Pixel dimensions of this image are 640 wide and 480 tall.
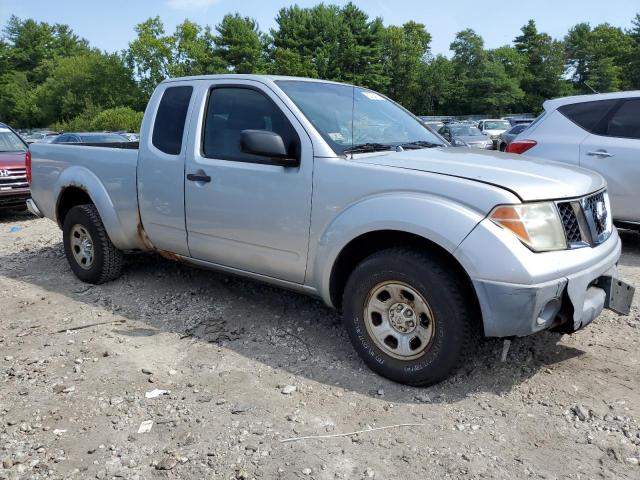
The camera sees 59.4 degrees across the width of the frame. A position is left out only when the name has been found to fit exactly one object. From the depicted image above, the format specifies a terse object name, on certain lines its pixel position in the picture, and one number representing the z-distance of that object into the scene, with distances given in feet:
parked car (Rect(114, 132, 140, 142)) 53.39
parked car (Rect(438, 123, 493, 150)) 70.18
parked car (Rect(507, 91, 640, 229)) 19.76
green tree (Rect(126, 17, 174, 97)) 198.39
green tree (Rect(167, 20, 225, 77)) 198.59
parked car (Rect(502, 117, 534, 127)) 117.51
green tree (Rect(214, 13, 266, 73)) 203.21
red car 31.73
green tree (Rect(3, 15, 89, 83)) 270.67
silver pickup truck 9.61
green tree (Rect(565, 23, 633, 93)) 229.25
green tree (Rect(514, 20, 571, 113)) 234.58
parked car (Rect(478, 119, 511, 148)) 104.22
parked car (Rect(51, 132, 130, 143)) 50.77
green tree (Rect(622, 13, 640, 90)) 232.53
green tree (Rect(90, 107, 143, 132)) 151.02
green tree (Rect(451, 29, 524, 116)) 217.77
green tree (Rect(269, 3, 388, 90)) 218.59
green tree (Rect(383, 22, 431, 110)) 246.27
